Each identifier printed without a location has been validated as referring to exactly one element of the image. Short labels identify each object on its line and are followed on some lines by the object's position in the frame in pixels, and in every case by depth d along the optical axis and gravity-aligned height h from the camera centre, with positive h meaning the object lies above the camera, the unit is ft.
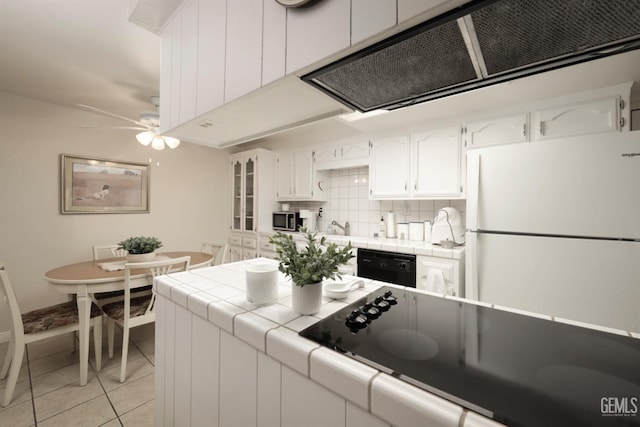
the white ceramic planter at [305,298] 2.74 -0.92
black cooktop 1.45 -1.10
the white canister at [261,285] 2.93 -0.85
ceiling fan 7.26 +2.24
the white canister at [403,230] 9.01 -0.62
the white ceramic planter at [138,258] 7.57 -1.37
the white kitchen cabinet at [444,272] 6.64 -1.57
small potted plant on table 7.60 -1.11
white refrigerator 4.47 -0.27
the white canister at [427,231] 8.38 -0.59
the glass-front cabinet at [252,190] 12.05 +1.08
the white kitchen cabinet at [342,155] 9.51 +2.23
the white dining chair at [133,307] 6.14 -2.49
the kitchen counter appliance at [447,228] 7.47 -0.44
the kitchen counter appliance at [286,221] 11.34 -0.39
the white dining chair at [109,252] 8.99 -1.47
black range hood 1.76 +1.37
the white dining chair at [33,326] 5.37 -2.65
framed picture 8.99 +0.95
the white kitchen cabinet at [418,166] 7.51 +1.48
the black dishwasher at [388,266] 7.36 -1.62
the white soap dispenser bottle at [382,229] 9.61 -0.61
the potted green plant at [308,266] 2.67 -0.57
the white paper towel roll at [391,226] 9.34 -0.48
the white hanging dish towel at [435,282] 6.69 -1.81
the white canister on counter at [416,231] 8.52 -0.60
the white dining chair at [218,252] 9.25 -1.52
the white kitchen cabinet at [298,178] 11.09 +1.54
